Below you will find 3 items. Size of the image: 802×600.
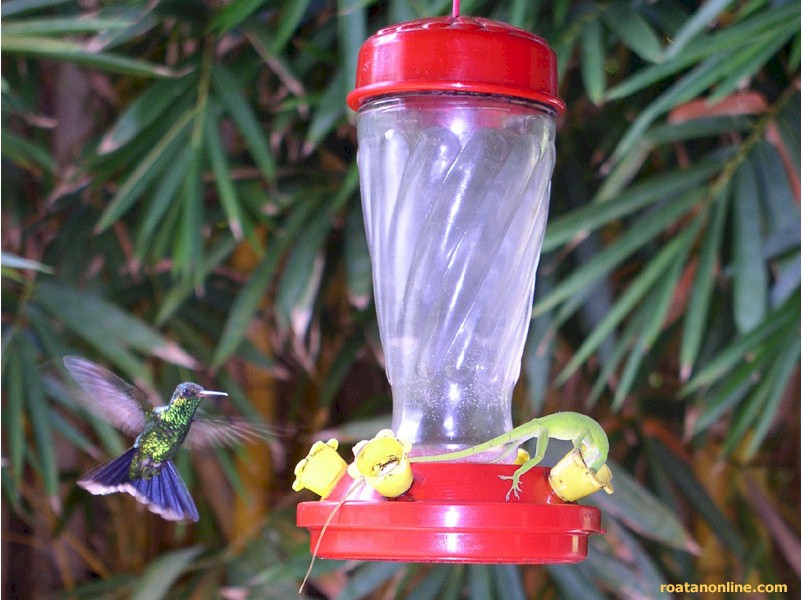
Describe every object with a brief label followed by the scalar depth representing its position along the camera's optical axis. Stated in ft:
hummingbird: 4.00
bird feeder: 3.59
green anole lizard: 3.61
